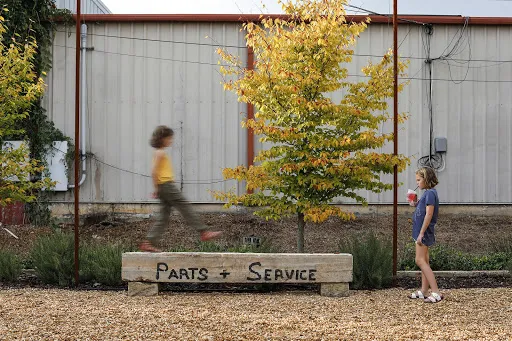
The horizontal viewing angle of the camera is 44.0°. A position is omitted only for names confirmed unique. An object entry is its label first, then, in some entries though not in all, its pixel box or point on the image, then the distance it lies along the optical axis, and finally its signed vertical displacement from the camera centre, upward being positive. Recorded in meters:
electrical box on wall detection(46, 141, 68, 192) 13.76 +0.16
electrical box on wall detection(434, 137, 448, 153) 13.91 +0.60
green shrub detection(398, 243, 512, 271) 8.56 -1.24
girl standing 6.26 -0.52
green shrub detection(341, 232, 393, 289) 7.33 -1.11
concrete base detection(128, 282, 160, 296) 6.62 -1.24
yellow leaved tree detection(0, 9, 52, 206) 9.07 +0.92
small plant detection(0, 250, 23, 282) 7.58 -1.19
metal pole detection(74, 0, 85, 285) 7.23 +0.38
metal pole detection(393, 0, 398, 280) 7.40 +0.78
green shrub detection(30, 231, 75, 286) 7.42 -1.08
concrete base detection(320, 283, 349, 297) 6.72 -1.26
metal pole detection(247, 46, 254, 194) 13.77 +0.85
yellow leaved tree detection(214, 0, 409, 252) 7.59 +0.69
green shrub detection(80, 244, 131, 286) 7.34 -1.11
